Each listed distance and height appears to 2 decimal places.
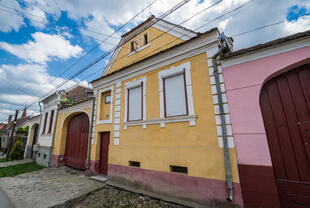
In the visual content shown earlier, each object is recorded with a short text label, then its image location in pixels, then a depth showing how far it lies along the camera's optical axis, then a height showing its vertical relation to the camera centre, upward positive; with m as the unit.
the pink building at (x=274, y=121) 3.10 +0.19
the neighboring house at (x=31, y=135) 14.15 +0.25
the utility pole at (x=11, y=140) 15.02 -0.22
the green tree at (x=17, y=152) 13.68 -1.44
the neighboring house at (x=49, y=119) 10.73 +1.58
